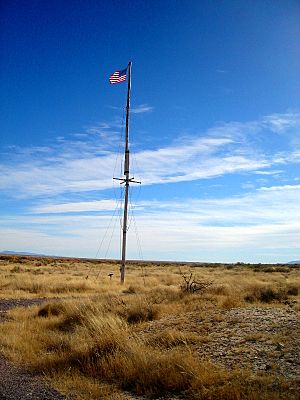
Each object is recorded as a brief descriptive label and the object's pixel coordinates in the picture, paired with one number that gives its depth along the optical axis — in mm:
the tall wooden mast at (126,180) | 24500
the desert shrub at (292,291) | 17375
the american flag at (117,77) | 24766
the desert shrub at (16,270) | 40081
